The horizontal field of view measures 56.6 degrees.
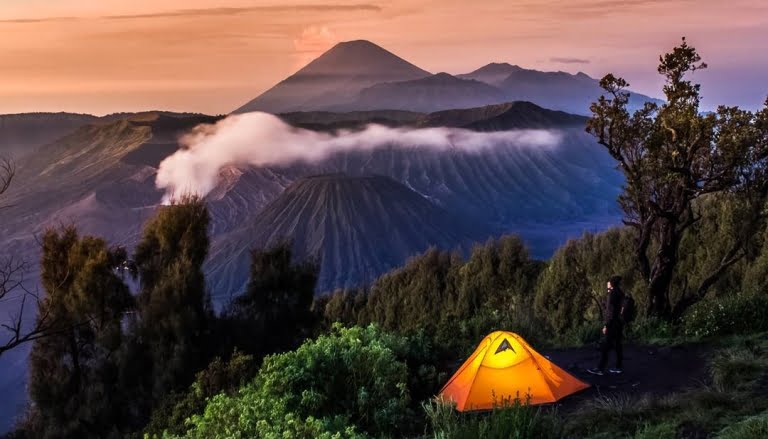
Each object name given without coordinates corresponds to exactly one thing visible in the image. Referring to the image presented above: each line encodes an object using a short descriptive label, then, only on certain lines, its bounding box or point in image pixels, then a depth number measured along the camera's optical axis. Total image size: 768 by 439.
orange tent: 10.05
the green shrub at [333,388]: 7.65
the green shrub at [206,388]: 12.59
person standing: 10.65
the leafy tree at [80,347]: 17.25
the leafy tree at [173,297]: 17.86
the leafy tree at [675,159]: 12.62
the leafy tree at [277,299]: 20.98
